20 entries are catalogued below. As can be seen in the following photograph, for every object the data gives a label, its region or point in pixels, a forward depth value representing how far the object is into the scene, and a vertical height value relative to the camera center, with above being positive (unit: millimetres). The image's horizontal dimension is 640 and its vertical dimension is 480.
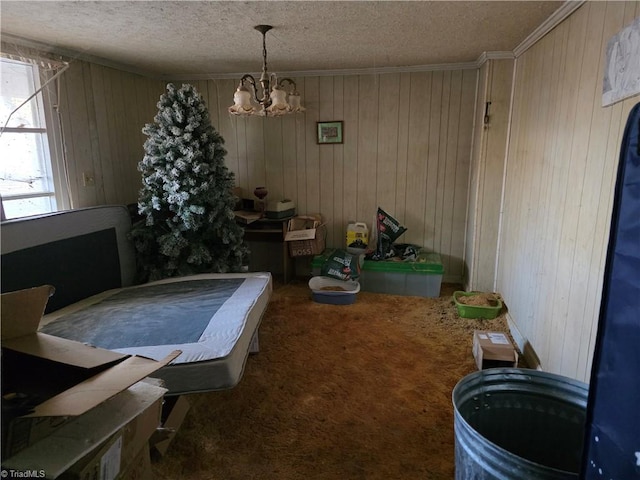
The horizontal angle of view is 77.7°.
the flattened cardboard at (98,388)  927 -555
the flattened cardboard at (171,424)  1759 -1197
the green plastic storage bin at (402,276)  3697 -999
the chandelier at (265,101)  2643 +456
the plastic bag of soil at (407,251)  3873 -805
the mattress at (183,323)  1709 -799
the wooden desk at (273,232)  3959 -624
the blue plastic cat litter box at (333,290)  3549 -1076
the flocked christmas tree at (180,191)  2912 -158
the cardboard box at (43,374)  927 -551
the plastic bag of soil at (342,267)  3656 -891
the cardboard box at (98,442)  905 -665
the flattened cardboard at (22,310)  1078 -386
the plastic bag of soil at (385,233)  3879 -616
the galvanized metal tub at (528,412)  1477 -927
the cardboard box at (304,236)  3859 -642
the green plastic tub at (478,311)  3180 -1127
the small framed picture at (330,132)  4016 +375
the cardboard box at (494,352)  2342 -1076
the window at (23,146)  2459 +150
